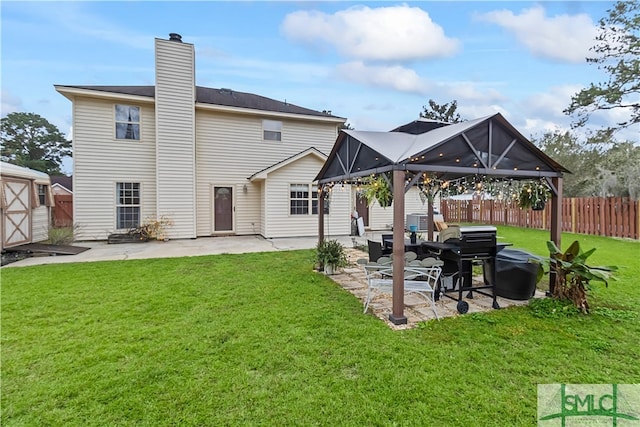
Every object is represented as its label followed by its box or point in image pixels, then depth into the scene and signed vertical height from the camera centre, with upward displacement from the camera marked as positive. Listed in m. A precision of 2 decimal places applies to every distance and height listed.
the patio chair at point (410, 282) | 4.12 -1.06
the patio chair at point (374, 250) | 6.07 -0.89
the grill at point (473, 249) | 4.45 -0.63
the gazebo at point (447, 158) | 4.00 +0.70
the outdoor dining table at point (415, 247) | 5.52 -0.74
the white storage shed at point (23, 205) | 8.28 +0.11
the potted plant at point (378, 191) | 5.63 +0.30
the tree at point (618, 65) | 11.45 +5.39
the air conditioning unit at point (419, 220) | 13.95 -0.62
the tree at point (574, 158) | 17.70 +3.20
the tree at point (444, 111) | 28.80 +9.04
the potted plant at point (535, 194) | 5.16 +0.20
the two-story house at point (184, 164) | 10.96 +1.68
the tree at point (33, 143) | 29.70 +6.70
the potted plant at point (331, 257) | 6.37 -1.05
